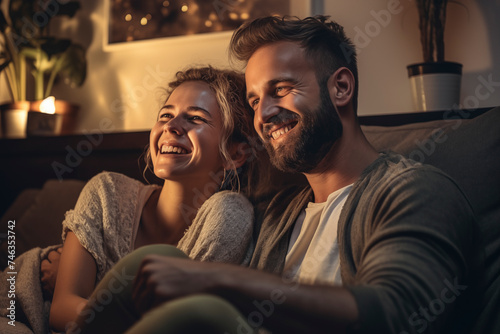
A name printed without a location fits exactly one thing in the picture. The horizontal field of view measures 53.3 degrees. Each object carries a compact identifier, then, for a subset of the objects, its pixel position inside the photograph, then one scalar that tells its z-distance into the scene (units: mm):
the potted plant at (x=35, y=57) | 2111
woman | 1191
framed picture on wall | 1844
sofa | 966
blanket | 1215
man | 711
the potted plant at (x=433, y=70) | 1470
